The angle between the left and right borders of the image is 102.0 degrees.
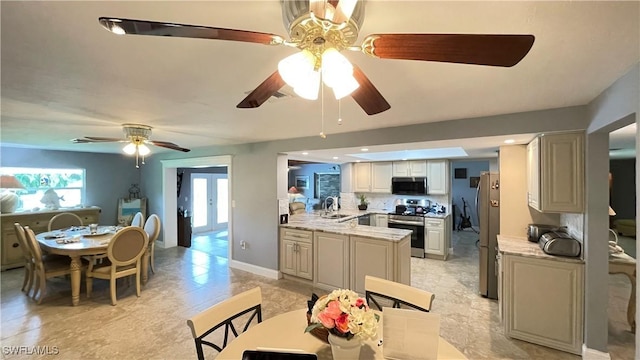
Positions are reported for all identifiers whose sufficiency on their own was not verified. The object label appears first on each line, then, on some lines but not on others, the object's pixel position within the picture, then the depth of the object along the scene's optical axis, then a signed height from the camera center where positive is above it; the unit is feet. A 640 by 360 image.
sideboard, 14.76 -2.92
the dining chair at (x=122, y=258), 10.77 -3.36
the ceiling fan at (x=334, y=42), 2.52 +1.48
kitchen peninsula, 10.66 -3.29
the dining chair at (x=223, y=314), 4.69 -2.72
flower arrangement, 3.65 -1.98
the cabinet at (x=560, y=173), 7.45 +0.22
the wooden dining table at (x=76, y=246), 10.61 -2.74
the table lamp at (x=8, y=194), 14.64 -0.78
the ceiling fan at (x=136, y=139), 9.80 +1.65
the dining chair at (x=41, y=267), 10.64 -3.73
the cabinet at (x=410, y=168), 18.20 +0.90
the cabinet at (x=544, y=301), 7.54 -3.68
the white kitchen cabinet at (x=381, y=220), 18.35 -2.81
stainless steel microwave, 18.04 -0.39
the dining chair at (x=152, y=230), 13.87 -2.72
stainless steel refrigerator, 11.07 -2.20
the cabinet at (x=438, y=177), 17.39 +0.24
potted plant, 20.18 -1.76
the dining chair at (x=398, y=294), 5.71 -2.67
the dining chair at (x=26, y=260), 10.99 -3.50
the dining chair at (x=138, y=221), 15.71 -2.47
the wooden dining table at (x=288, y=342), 4.24 -2.85
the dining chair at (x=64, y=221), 15.14 -2.43
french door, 25.38 -2.15
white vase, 3.71 -2.45
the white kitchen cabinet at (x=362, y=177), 20.16 +0.28
